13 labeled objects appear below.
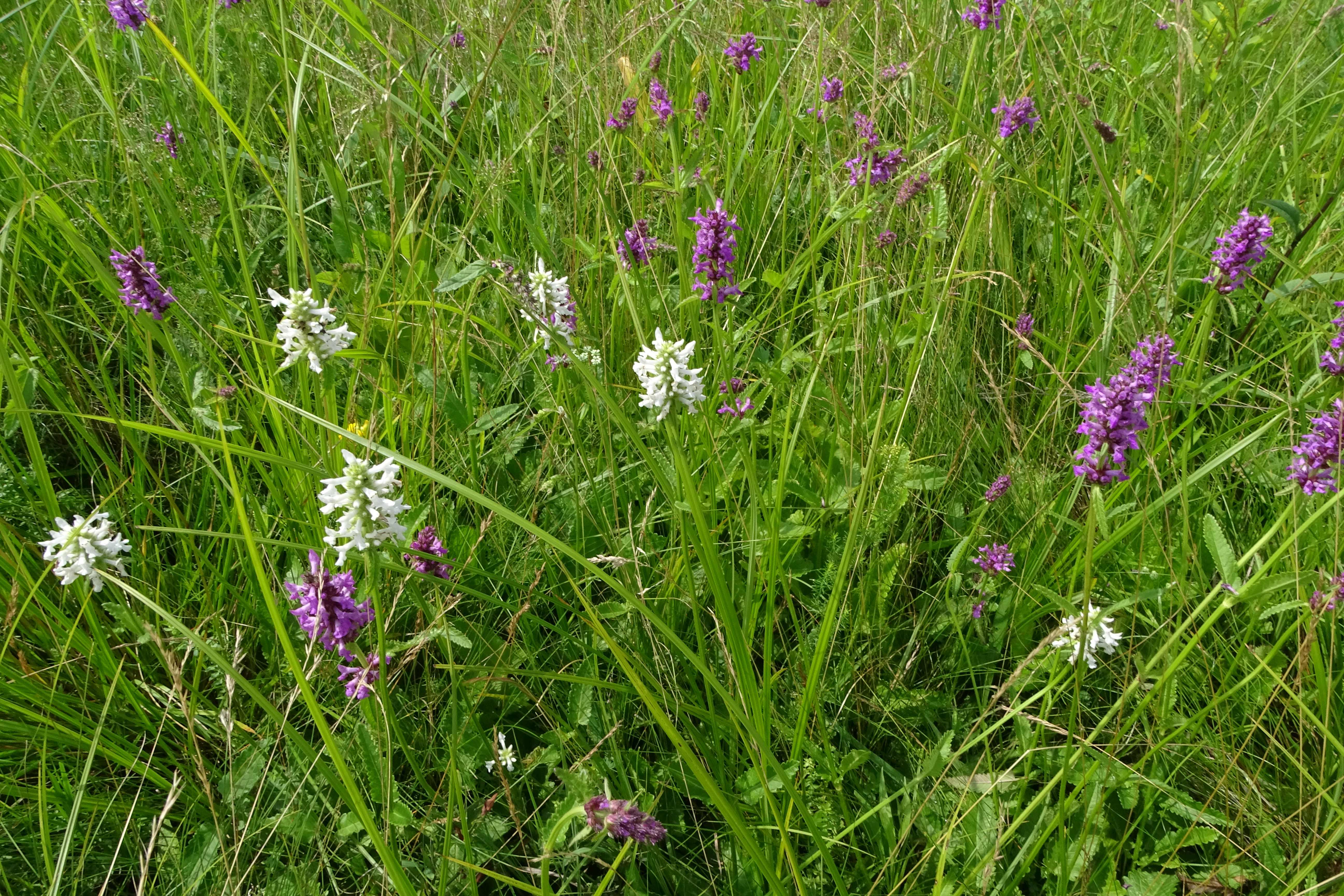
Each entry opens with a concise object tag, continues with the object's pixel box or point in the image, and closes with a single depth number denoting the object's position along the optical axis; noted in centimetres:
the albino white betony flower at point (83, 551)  45
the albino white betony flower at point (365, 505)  42
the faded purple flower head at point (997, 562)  57
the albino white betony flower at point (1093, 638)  49
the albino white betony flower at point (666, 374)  45
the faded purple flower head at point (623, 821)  38
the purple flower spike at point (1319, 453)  49
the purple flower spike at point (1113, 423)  48
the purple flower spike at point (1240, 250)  58
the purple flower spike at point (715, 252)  60
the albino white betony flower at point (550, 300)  54
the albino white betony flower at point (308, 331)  48
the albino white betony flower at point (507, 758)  51
